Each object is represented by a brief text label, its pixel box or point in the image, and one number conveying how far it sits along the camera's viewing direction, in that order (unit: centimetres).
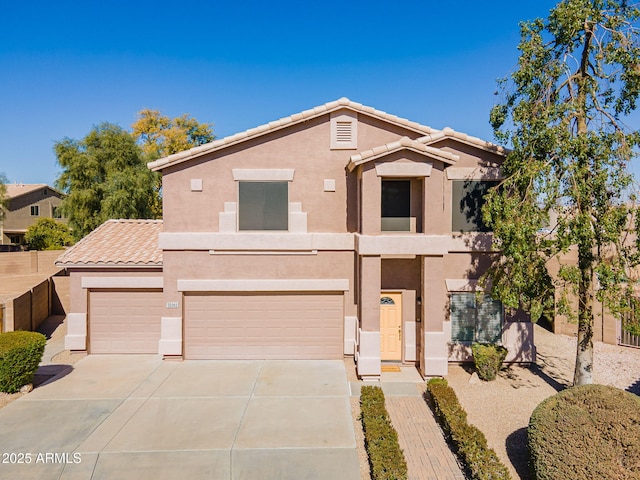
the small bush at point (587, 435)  553
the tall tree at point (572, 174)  852
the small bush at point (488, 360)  1047
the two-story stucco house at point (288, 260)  1145
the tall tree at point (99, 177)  2650
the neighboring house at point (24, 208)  4355
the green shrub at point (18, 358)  916
